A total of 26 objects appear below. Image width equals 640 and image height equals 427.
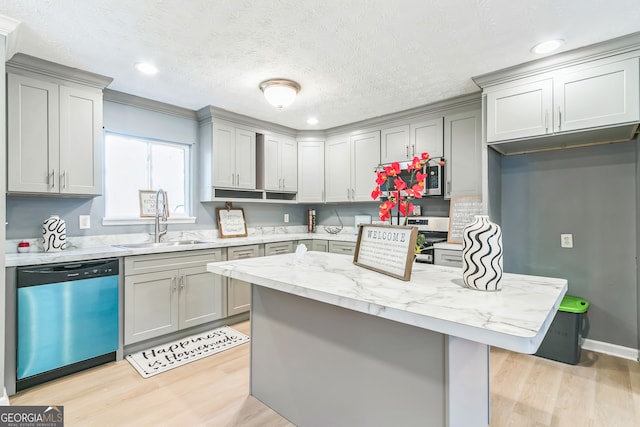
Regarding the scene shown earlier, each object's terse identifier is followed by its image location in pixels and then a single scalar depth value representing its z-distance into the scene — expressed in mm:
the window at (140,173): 3234
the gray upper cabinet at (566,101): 2250
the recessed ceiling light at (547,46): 2250
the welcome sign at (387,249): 1415
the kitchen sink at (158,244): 3117
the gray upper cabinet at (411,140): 3545
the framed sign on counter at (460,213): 3281
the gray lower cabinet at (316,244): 4242
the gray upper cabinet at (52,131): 2416
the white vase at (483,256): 1238
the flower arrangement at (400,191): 1454
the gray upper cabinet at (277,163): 4227
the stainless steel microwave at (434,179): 3453
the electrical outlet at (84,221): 2959
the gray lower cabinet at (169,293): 2748
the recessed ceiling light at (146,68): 2561
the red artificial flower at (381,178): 1583
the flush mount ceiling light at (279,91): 2889
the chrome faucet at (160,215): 3347
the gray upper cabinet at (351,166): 4156
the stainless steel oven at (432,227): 3501
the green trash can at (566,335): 2551
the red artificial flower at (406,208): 1558
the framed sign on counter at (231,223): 3986
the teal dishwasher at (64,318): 2205
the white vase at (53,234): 2617
